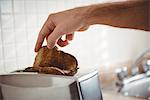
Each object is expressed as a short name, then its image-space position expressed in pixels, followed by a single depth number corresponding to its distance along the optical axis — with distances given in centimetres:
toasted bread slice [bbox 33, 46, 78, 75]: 40
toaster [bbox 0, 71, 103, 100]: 37
